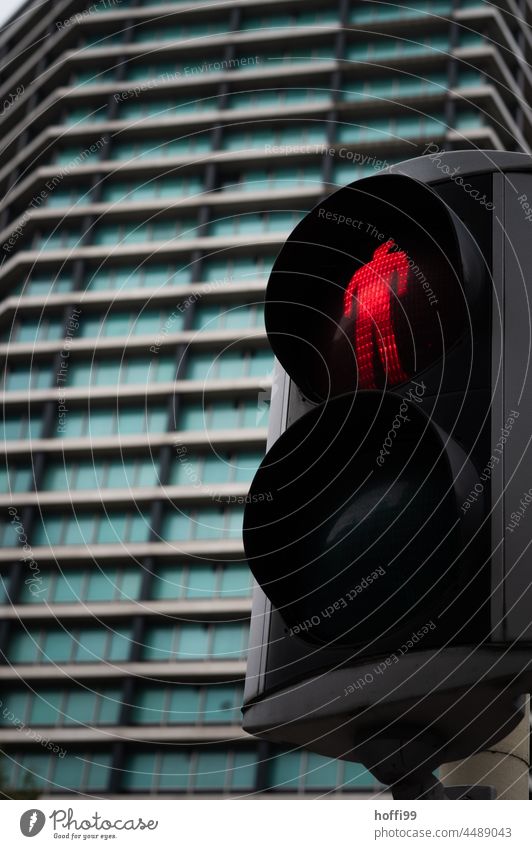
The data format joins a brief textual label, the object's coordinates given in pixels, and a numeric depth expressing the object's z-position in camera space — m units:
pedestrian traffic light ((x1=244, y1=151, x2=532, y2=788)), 1.85
